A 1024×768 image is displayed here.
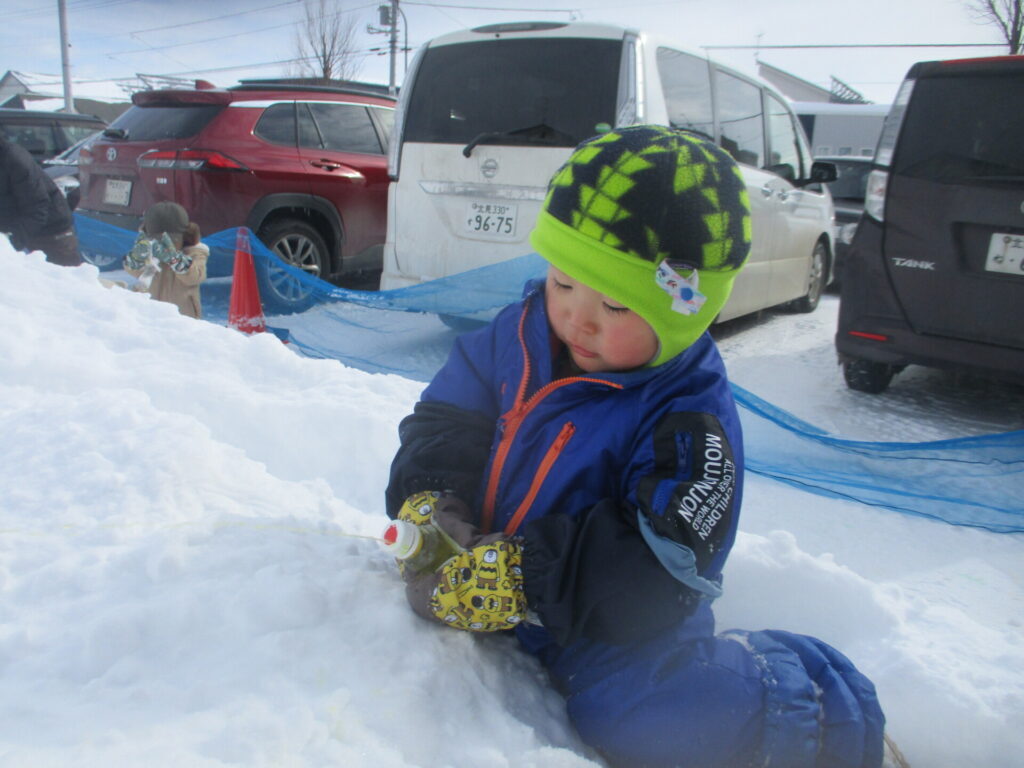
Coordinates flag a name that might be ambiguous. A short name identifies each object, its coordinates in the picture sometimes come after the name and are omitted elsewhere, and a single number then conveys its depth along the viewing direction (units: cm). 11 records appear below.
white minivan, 383
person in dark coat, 526
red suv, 546
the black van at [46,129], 1173
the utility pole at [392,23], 2854
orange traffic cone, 445
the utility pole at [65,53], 2278
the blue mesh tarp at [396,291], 386
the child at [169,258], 453
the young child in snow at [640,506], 121
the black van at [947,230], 323
